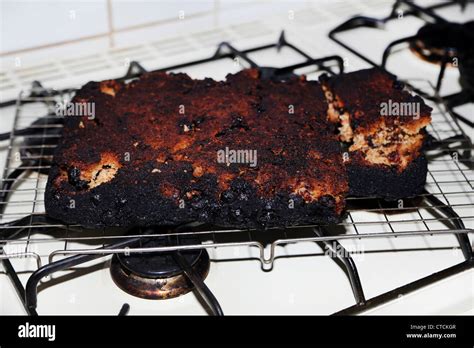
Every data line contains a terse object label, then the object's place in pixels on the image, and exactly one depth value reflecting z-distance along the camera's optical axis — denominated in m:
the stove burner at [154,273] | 0.94
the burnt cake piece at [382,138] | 1.03
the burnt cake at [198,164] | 0.94
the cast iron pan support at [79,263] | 0.86
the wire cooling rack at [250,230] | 0.97
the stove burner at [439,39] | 1.46
